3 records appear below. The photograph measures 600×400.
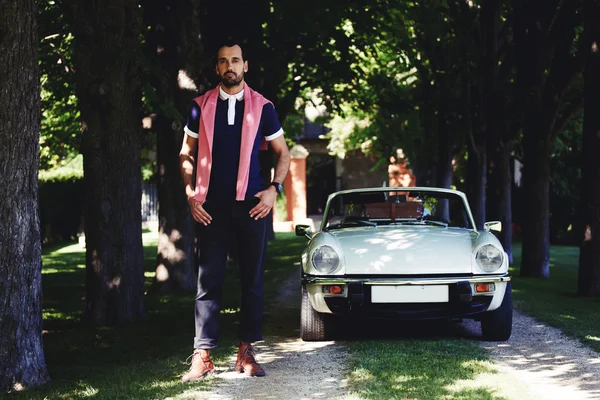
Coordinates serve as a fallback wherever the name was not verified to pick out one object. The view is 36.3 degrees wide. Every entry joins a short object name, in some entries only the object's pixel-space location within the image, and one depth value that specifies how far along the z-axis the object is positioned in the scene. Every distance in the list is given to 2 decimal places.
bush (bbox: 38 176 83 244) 26.17
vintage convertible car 7.11
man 5.63
